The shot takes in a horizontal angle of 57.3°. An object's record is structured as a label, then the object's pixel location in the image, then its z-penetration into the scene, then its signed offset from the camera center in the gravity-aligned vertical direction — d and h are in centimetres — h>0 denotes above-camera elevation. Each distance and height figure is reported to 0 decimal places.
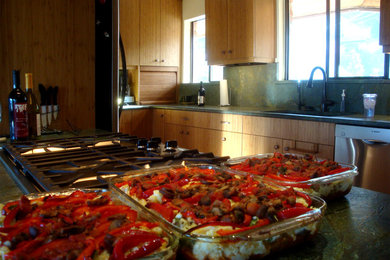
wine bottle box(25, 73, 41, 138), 205 -13
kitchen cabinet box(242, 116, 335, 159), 304 -34
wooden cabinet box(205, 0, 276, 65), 406 +82
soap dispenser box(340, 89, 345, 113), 358 -4
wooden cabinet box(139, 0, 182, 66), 524 +103
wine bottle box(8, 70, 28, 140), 184 -6
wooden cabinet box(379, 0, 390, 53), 281 +58
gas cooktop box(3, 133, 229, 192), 112 -23
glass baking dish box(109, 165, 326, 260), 58 -23
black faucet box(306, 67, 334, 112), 358 +10
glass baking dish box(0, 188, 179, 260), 52 -22
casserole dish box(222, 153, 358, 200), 93 -21
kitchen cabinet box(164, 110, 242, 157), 393 -37
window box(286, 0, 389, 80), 342 +64
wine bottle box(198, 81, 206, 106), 491 +7
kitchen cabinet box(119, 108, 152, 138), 484 -31
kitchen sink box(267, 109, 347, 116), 363 -13
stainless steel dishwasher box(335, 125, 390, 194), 268 -41
